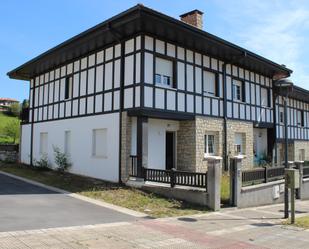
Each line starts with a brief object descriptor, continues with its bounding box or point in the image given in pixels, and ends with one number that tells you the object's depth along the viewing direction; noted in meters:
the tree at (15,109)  72.06
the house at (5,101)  108.01
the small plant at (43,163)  19.55
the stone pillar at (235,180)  12.01
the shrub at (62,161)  17.94
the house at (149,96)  14.12
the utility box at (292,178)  10.10
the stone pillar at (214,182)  11.20
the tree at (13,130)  44.07
